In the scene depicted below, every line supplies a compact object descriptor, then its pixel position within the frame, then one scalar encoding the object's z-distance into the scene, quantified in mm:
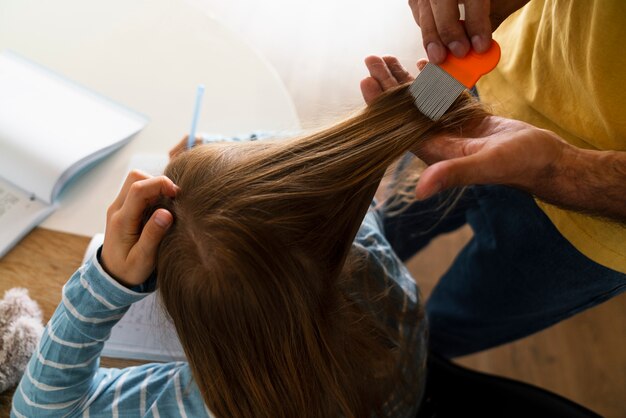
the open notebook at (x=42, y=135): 790
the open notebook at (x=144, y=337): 700
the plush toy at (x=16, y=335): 656
